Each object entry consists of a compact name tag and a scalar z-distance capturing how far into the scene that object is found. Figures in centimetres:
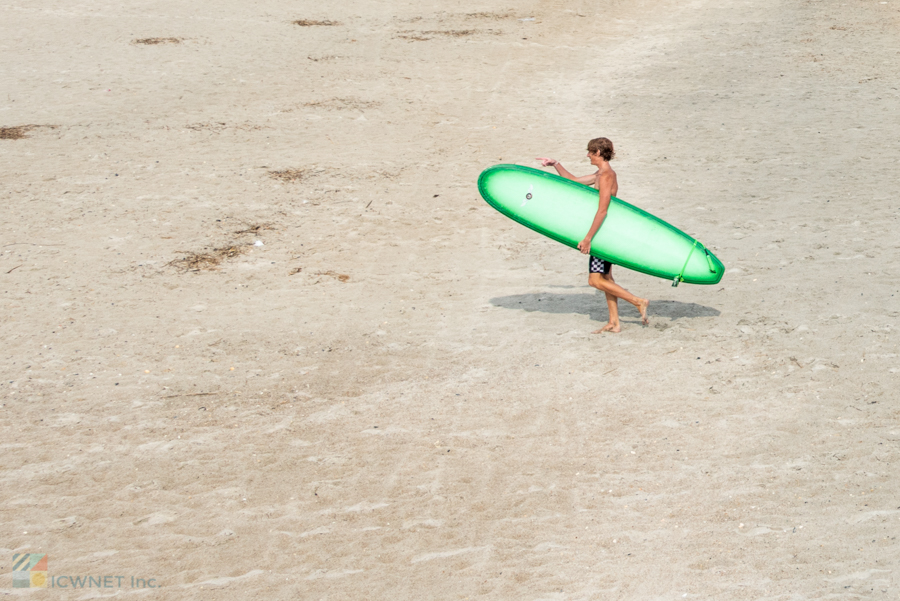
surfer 1441
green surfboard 1493
